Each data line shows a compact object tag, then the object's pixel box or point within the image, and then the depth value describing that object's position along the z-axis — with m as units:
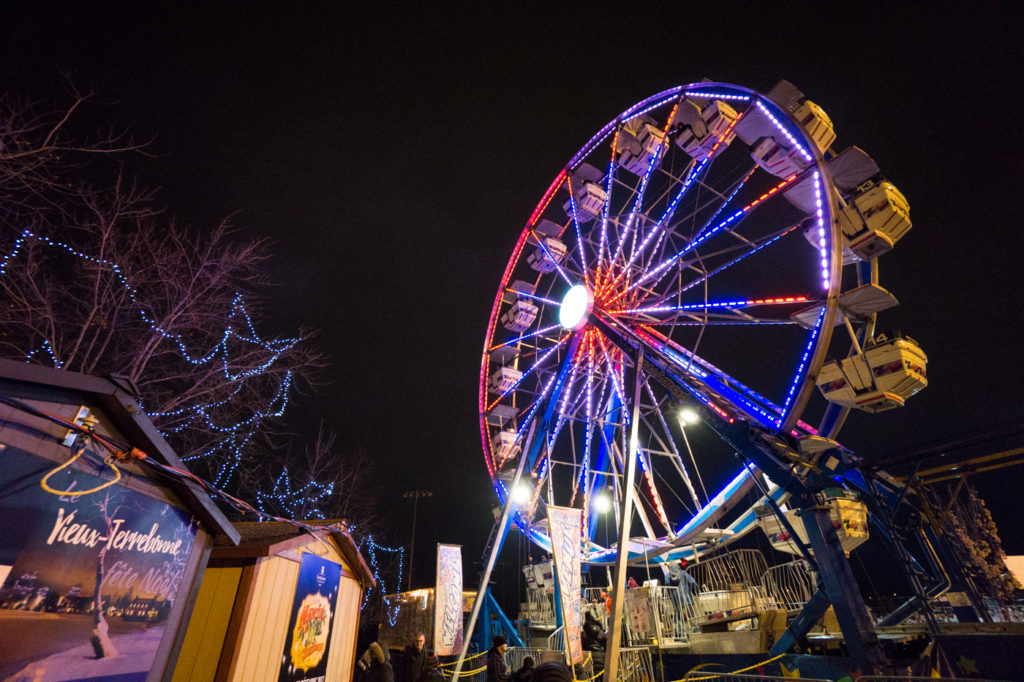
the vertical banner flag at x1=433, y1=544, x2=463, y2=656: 9.95
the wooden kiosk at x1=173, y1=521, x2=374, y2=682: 6.20
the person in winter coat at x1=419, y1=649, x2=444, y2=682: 8.48
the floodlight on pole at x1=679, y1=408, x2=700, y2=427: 9.13
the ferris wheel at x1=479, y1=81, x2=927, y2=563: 7.85
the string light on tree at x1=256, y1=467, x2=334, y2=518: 20.48
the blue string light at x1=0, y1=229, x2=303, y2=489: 8.93
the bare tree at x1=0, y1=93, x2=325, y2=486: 7.42
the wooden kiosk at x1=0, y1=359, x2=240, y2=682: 3.25
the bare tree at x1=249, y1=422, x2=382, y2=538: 20.53
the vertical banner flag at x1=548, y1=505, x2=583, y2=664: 7.99
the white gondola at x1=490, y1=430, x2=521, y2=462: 16.31
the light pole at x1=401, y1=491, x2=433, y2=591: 33.47
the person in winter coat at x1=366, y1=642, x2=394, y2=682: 7.83
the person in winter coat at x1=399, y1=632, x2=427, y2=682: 8.89
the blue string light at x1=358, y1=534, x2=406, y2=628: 25.59
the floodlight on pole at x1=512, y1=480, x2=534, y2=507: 14.81
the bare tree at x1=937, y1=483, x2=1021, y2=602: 21.92
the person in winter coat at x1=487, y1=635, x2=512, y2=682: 8.25
